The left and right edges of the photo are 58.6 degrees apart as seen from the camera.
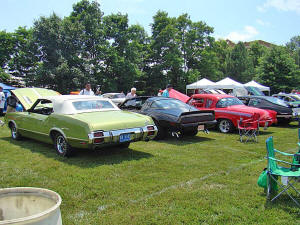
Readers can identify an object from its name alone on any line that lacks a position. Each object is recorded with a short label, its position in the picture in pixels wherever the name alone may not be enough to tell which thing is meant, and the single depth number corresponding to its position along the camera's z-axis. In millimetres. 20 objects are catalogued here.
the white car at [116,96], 21584
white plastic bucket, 2152
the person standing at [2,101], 14247
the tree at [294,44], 71875
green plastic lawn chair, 3719
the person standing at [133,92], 12141
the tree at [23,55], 28672
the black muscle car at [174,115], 7848
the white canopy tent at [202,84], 25872
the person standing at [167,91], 12668
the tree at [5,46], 30688
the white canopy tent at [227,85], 24391
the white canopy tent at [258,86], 27531
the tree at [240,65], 52250
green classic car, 5594
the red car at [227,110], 9594
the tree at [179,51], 38906
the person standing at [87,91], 10402
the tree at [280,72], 36969
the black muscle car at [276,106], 11750
